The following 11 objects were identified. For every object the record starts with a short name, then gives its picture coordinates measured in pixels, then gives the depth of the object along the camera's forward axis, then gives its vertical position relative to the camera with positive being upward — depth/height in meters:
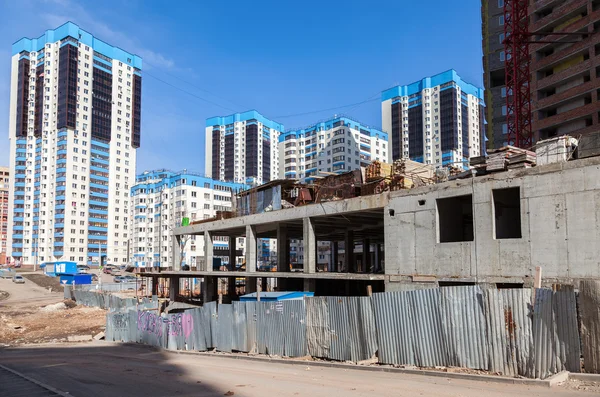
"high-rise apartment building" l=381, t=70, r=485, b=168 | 135.50 +34.96
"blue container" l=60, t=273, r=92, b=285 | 78.25 -5.66
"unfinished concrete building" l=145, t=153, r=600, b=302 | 18.70 +0.53
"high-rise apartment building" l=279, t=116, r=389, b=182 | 128.50 +25.87
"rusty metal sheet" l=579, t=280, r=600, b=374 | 10.27 -1.87
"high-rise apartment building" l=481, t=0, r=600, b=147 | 56.97 +21.40
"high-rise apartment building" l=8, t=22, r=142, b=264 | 120.31 +24.24
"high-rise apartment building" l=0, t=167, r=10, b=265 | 159.35 +15.41
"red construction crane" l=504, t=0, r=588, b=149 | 61.25 +22.21
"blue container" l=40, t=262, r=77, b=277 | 89.38 -4.47
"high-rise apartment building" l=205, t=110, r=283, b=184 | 164.62 +32.67
